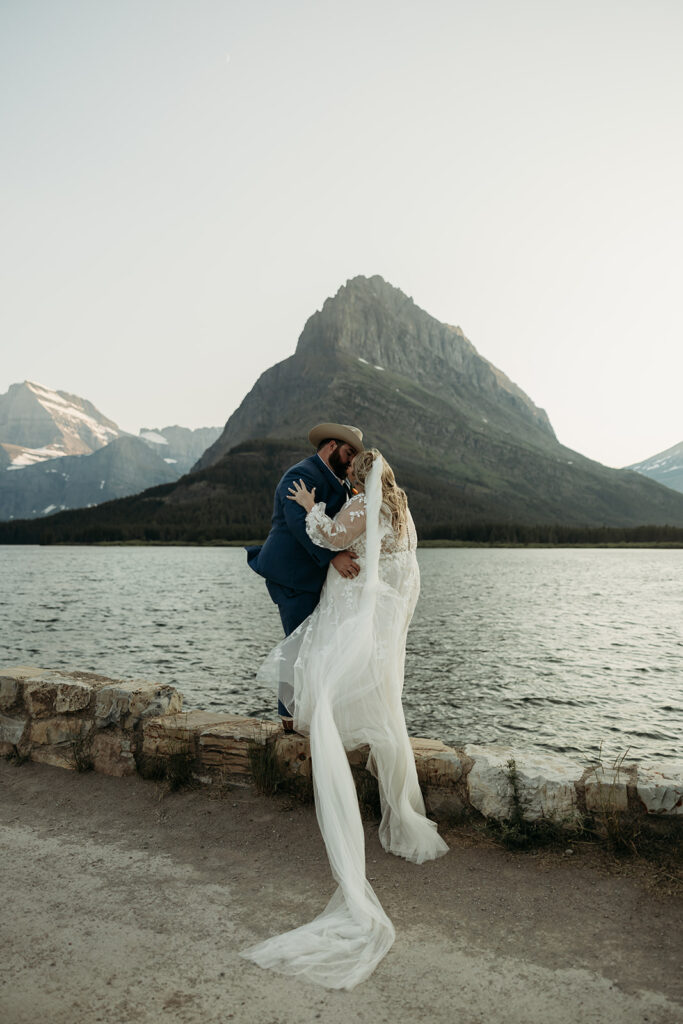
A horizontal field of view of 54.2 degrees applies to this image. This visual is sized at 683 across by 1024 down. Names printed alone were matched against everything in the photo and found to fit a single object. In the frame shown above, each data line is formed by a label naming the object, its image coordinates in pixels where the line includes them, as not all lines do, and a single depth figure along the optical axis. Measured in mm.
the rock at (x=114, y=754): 6480
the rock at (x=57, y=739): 6695
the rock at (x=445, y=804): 5270
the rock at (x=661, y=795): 4684
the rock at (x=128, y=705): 6566
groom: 5754
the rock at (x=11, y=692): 7039
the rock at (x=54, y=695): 6734
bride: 4457
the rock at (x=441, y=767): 5344
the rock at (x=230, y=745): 6004
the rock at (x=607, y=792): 4809
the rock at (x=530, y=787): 4949
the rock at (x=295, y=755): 5746
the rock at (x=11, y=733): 6961
